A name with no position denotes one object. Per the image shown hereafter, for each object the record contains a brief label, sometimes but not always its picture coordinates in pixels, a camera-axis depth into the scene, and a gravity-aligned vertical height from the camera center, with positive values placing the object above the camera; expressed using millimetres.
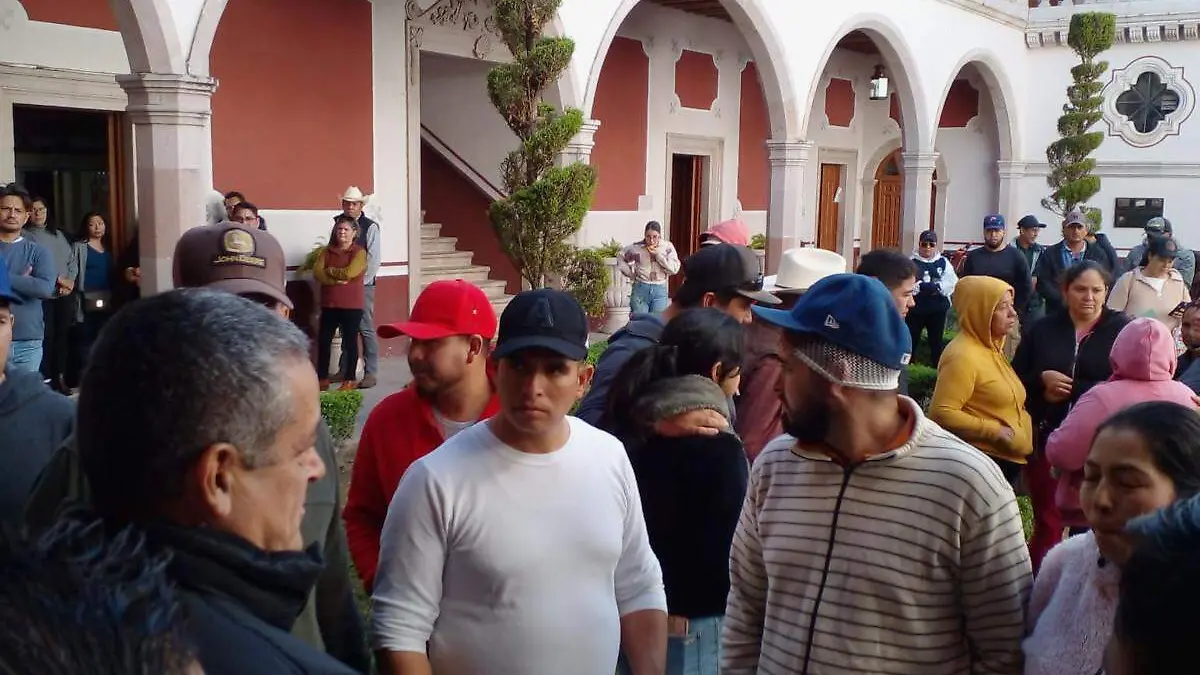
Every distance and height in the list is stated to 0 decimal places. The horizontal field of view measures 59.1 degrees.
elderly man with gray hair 1155 -287
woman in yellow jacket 4230 -646
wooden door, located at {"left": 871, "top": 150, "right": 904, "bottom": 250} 22391 +525
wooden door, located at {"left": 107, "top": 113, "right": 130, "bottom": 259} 9719 +233
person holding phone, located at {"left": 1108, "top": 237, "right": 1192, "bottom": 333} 6914 -423
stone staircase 12977 -636
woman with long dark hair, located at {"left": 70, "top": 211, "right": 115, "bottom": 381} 8547 -599
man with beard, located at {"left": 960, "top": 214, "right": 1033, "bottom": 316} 9156 -343
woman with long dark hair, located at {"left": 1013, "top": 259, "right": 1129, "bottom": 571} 4898 -599
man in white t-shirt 2166 -675
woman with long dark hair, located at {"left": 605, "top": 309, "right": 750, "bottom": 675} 2762 -733
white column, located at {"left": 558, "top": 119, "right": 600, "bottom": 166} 10164 +674
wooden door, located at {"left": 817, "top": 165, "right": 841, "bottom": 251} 20484 +212
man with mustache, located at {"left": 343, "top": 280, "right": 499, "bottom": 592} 2770 -512
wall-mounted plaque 20094 +286
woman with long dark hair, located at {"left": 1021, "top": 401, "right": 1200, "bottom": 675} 1933 -508
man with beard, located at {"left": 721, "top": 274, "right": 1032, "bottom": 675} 2029 -593
